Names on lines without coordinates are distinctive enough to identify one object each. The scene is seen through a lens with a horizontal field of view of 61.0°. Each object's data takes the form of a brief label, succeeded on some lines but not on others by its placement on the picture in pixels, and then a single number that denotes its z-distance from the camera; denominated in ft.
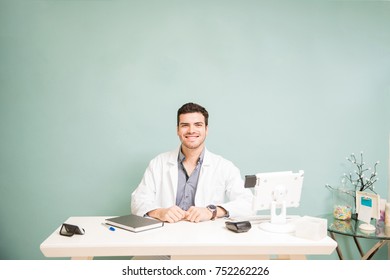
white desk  4.99
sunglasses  5.39
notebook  5.55
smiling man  8.20
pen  5.63
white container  5.30
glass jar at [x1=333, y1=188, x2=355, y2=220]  9.26
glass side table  7.88
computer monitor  5.86
